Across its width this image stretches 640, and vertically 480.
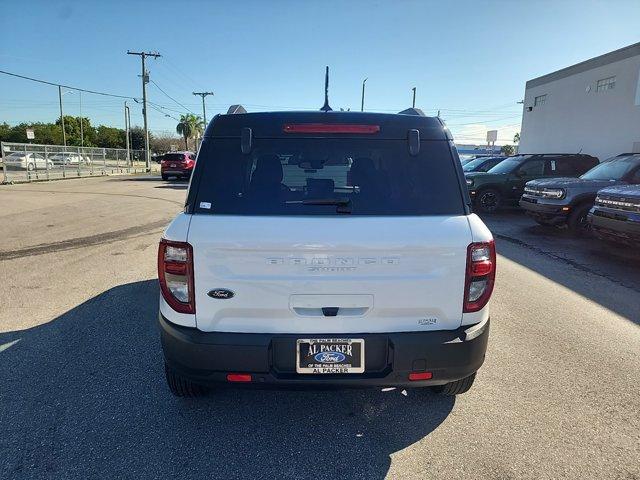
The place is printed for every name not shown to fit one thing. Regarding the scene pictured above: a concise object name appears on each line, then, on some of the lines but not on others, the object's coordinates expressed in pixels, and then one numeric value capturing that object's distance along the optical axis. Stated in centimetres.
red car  2659
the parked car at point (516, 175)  1302
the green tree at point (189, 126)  7962
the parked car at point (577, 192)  930
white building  1602
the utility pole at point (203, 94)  6450
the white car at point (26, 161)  2277
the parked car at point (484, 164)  1789
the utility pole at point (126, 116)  5268
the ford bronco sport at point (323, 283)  232
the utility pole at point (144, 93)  4085
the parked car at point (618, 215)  678
